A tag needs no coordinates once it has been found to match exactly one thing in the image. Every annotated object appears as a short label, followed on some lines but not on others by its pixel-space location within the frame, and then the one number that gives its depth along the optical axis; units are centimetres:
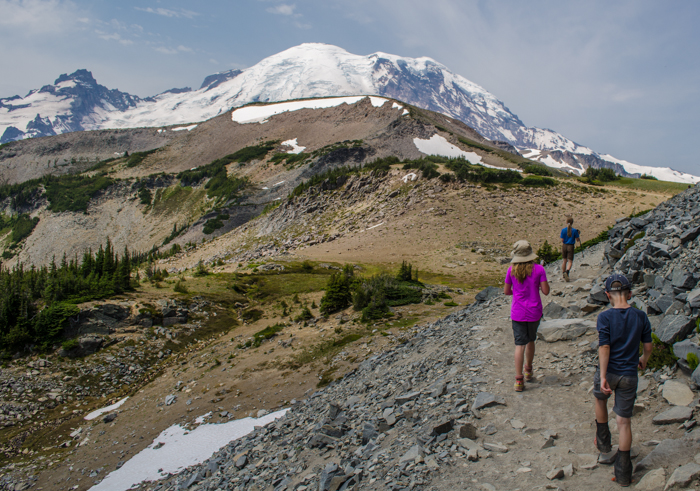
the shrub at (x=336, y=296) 2175
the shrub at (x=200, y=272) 3699
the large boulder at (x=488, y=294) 1620
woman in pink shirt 683
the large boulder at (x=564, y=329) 835
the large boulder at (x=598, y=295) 929
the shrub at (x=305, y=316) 2177
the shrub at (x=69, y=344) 1916
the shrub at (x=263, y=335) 1958
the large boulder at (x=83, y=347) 1914
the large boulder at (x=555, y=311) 985
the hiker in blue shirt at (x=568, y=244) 1357
